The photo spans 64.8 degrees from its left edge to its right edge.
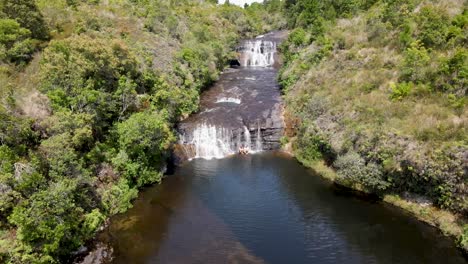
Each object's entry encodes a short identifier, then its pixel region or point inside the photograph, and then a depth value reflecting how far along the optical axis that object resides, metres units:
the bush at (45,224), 22.17
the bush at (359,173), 31.92
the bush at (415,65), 36.66
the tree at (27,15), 37.66
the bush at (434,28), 38.81
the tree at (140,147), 32.91
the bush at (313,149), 38.02
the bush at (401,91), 36.06
